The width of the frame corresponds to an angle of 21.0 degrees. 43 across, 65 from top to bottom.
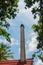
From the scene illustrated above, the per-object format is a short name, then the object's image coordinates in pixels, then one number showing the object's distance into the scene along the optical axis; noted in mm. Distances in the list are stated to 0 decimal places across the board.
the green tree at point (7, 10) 8498
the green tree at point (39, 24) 9472
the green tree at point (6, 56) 14459
